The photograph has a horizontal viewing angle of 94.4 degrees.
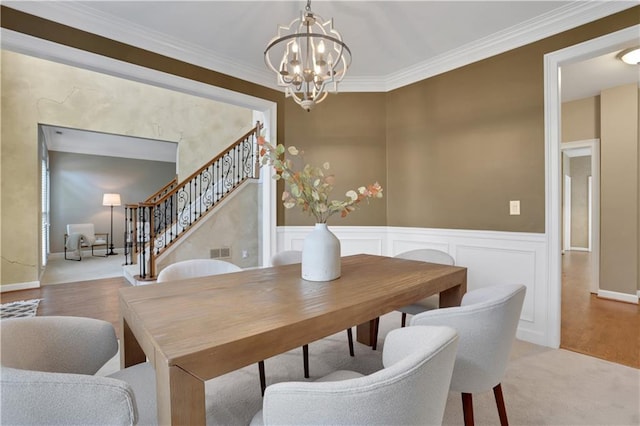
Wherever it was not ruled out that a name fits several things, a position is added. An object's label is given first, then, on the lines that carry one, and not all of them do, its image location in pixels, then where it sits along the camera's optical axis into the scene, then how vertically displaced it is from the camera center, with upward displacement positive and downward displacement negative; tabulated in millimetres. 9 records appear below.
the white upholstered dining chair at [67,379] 709 -486
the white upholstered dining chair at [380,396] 660 -429
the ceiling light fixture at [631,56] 3013 +1643
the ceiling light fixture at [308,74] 1805 +884
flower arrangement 1582 +116
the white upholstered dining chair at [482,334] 1174 -490
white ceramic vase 1647 -231
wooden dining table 812 -380
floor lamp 8116 +362
